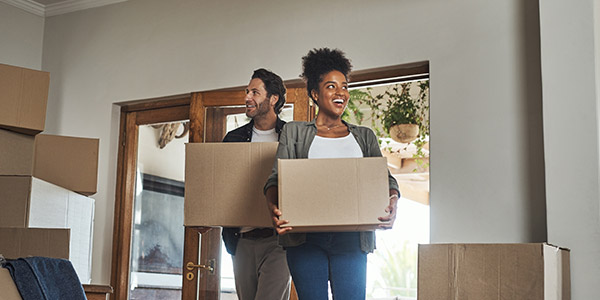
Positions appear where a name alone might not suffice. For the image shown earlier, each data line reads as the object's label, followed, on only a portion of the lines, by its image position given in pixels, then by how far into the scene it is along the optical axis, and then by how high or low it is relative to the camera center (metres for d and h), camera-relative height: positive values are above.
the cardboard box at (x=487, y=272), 2.24 -0.12
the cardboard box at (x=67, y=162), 3.11 +0.29
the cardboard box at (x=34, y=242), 2.20 -0.06
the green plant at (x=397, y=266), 7.28 -0.36
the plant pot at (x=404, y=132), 4.67 +0.69
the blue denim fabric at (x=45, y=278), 1.55 -0.13
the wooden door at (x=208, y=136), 3.58 +0.51
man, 2.64 -0.04
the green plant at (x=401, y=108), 4.66 +0.87
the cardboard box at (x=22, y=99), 2.38 +0.44
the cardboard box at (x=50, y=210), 2.56 +0.06
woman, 2.28 +0.17
